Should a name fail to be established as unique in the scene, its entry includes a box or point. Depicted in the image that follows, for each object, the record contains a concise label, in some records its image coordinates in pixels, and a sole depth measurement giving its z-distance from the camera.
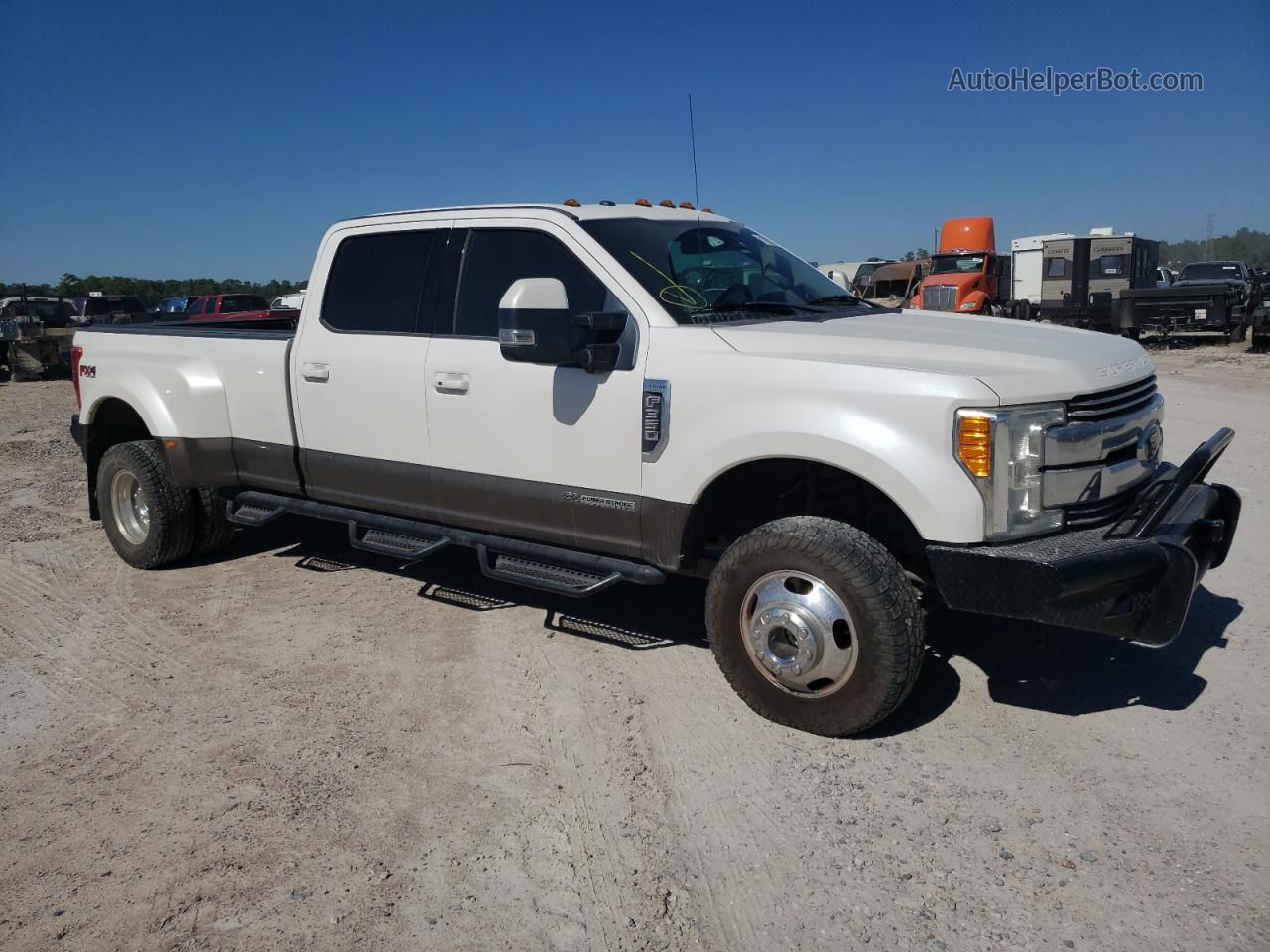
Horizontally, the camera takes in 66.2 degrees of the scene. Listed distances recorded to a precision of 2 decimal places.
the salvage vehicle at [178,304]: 27.57
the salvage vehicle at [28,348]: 21.20
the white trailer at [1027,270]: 29.98
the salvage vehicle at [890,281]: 32.34
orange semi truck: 23.89
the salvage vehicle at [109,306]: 26.41
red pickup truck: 23.16
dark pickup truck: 20.70
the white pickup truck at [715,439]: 3.42
